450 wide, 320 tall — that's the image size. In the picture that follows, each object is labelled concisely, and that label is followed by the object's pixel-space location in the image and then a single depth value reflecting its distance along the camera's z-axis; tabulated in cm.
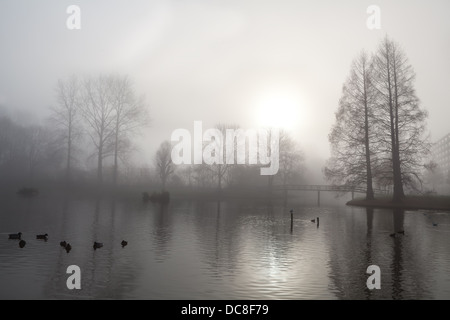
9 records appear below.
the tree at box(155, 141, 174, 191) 7931
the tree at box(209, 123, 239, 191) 7834
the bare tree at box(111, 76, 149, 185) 6681
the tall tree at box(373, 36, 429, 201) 4547
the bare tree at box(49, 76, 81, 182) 6731
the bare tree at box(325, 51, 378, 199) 4975
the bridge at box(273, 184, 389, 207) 5372
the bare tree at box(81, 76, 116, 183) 6606
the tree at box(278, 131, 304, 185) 8281
